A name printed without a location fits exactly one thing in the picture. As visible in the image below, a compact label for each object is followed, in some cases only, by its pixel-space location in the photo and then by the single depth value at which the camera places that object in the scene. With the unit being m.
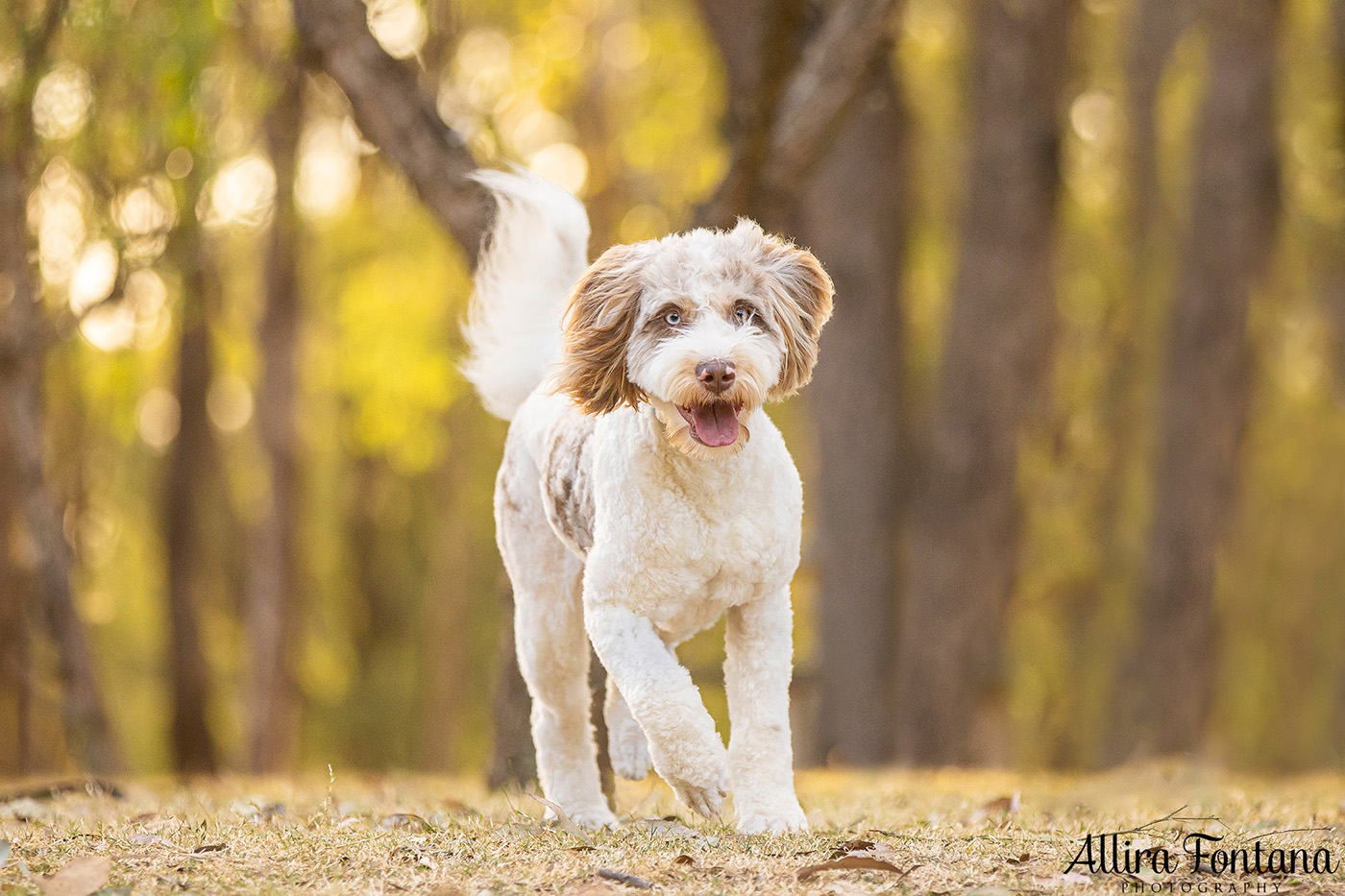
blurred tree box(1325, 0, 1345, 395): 12.33
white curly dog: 3.89
